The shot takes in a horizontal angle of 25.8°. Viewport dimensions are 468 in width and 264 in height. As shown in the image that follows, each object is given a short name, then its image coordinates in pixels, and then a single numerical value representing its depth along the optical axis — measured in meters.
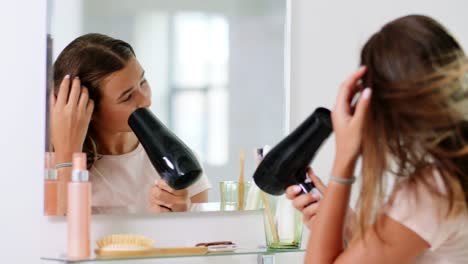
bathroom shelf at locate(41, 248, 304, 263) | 1.80
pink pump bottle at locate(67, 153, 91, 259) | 1.81
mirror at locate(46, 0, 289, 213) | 1.95
